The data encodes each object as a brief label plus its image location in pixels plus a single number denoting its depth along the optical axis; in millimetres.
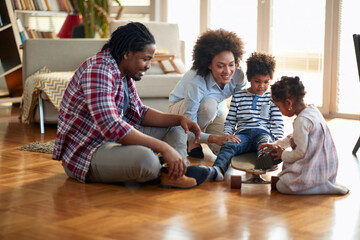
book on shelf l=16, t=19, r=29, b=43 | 5806
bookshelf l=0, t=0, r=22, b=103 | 5688
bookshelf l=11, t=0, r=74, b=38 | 5914
